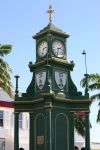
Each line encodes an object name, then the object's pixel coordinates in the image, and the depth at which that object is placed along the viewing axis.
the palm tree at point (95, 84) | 39.91
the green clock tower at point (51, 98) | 21.78
